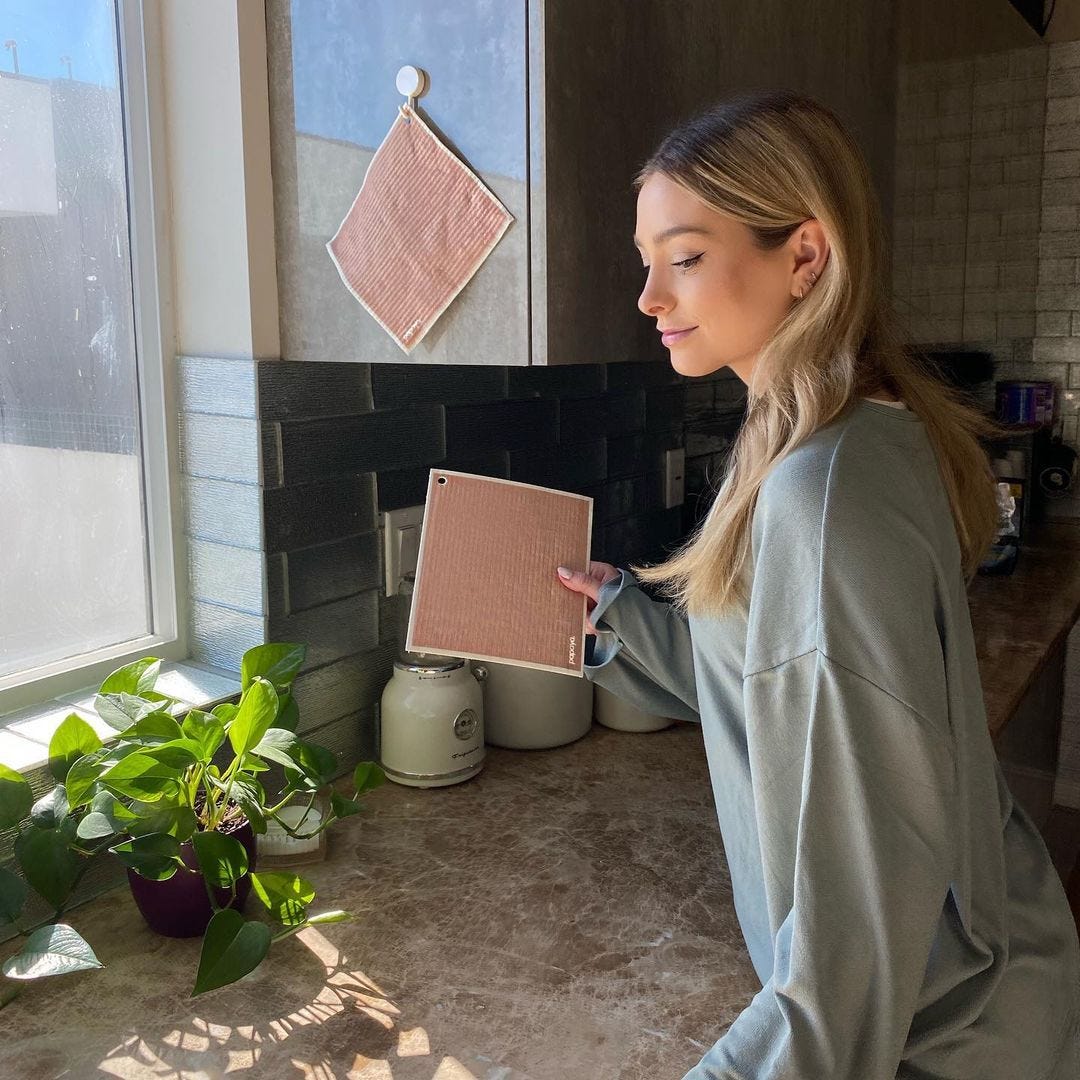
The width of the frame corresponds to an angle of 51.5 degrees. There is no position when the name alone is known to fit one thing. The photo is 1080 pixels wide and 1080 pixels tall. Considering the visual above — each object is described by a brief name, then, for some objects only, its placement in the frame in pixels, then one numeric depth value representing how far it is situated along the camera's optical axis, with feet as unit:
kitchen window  4.13
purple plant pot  3.65
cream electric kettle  4.89
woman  2.70
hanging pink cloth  3.77
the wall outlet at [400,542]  5.11
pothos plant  3.27
